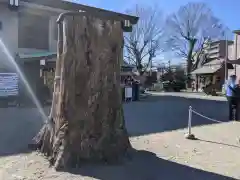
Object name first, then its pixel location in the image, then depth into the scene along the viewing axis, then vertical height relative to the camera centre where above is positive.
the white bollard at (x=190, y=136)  5.35 -1.34
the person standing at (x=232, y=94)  7.57 -0.28
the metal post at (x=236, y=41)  17.95 +4.11
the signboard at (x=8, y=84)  9.86 +0.01
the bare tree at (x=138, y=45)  35.51 +7.39
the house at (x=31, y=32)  10.31 +2.94
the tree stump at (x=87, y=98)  3.51 -0.23
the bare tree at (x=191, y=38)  37.03 +9.22
